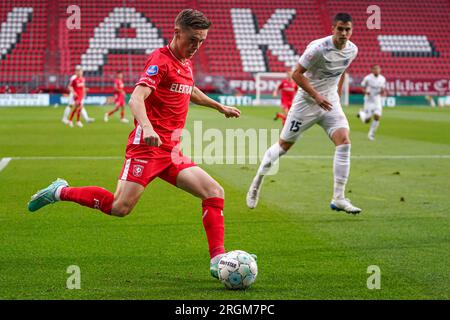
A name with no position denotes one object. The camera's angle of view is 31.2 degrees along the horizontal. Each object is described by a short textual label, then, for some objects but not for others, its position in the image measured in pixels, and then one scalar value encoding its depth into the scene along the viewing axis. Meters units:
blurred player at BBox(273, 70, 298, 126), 29.55
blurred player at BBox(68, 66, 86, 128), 29.42
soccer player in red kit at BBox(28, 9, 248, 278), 6.32
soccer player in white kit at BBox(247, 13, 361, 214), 9.74
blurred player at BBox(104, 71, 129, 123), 32.22
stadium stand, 53.06
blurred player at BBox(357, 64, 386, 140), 24.58
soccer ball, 5.95
